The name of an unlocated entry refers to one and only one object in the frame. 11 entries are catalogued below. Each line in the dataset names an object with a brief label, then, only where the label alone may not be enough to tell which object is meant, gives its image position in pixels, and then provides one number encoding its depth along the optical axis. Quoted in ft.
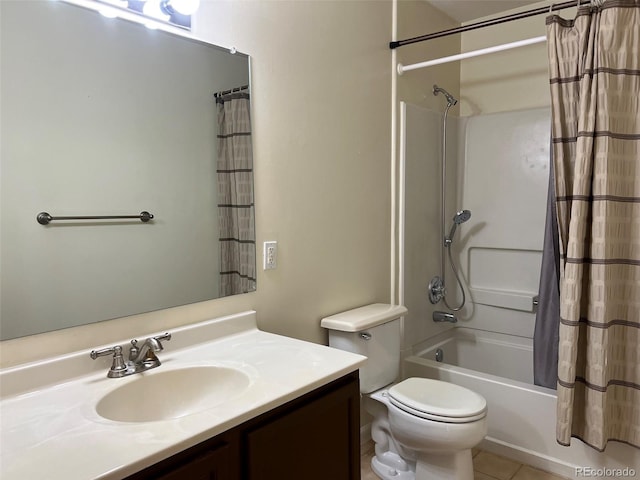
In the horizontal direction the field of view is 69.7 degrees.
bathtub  6.78
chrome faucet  4.30
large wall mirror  3.94
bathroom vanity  3.01
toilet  5.92
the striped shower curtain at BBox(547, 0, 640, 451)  5.93
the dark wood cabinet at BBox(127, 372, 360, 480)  3.30
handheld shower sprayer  9.80
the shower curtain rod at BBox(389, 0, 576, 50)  6.25
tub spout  9.64
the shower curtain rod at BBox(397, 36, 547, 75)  6.75
